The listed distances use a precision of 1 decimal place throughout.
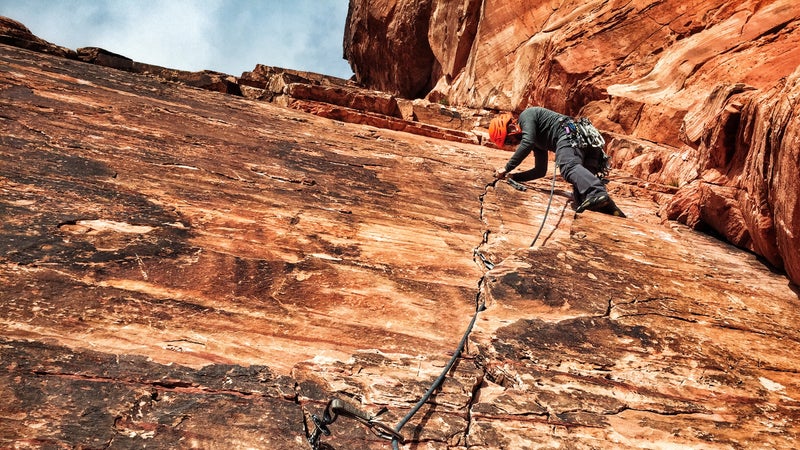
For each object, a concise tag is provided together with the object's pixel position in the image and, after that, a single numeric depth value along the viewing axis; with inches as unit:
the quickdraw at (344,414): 90.8
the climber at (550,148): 234.2
